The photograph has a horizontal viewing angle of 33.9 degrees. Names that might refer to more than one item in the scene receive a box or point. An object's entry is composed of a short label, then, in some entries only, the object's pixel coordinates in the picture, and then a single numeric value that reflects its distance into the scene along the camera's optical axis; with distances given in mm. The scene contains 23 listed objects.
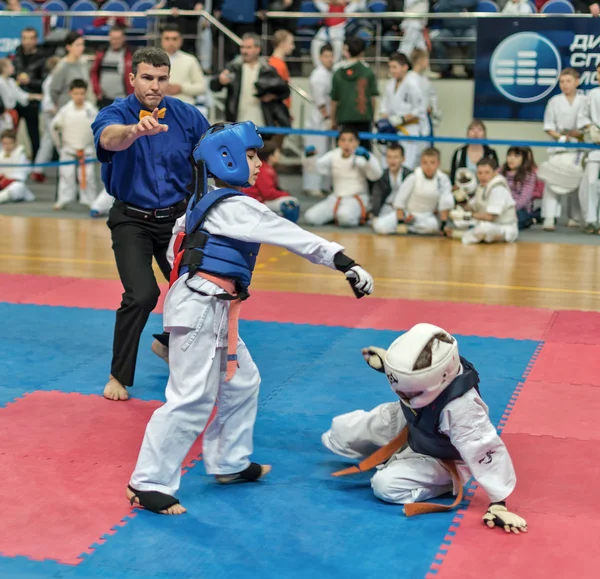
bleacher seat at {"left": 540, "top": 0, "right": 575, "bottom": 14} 13555
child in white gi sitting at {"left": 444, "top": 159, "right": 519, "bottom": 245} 10836
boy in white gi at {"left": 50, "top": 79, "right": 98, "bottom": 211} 13125
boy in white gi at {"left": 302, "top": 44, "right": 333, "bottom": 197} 13469
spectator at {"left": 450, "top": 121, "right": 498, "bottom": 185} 11812
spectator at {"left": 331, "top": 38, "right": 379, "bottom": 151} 12500
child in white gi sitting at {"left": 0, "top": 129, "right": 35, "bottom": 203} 13688
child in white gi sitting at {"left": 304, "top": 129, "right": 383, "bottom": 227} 11789
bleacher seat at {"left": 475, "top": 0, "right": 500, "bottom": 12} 13868
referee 5562
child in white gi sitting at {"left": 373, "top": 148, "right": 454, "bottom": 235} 11398
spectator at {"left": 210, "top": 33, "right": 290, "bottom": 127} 12617
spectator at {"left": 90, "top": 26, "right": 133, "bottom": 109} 13852
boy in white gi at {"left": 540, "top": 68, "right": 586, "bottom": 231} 11531
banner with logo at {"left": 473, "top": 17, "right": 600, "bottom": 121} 11828
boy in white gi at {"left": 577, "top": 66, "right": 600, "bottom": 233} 11258
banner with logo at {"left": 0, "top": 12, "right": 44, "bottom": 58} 15062
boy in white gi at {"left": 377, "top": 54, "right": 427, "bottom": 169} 12484
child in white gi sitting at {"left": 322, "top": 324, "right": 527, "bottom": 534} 3998
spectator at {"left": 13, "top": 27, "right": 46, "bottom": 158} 14898
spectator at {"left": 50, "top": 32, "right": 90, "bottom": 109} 13633
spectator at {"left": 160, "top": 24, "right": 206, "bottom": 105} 12414
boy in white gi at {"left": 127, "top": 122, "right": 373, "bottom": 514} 4102
